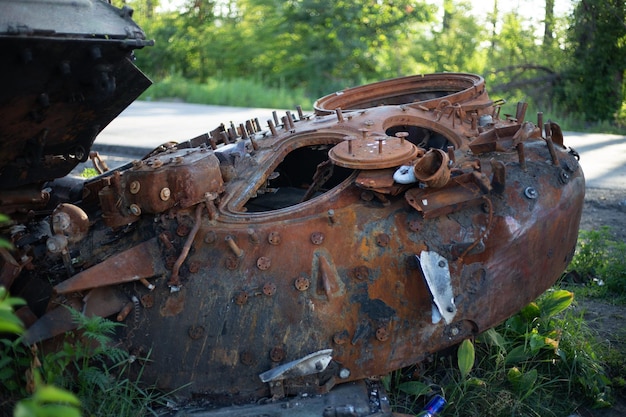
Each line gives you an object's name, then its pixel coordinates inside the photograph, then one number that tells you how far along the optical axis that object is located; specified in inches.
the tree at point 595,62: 487.2
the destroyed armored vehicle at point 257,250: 133.5
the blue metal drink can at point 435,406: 143.3
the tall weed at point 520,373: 150.1
